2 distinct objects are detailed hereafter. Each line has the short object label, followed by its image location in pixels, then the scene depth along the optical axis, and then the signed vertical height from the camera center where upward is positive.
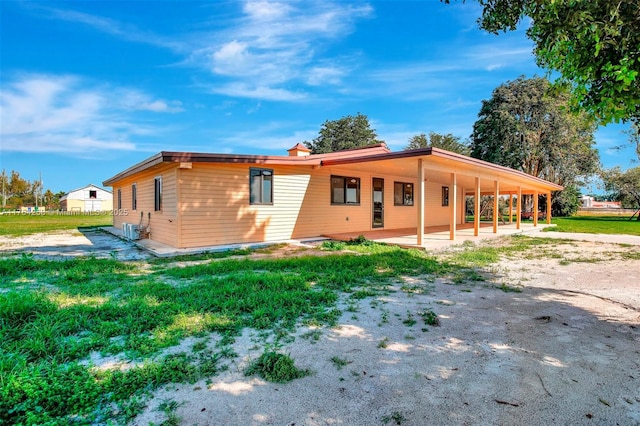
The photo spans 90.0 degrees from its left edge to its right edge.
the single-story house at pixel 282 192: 8.62 +0.61
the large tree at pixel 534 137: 24.66 +5.63
